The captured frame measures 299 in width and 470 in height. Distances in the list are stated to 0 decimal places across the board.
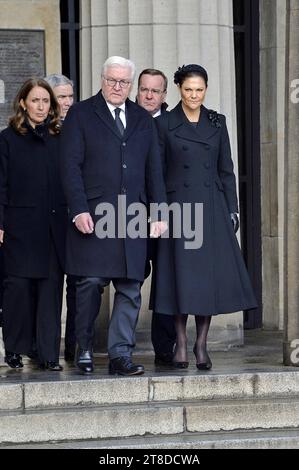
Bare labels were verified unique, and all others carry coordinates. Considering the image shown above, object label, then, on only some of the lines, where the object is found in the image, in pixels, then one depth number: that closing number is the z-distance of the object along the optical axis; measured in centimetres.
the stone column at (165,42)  1204
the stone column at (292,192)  1045
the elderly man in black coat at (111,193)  991
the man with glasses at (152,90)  1056
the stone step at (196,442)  916
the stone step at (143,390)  952
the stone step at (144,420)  925
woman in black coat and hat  1022
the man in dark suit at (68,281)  1079
